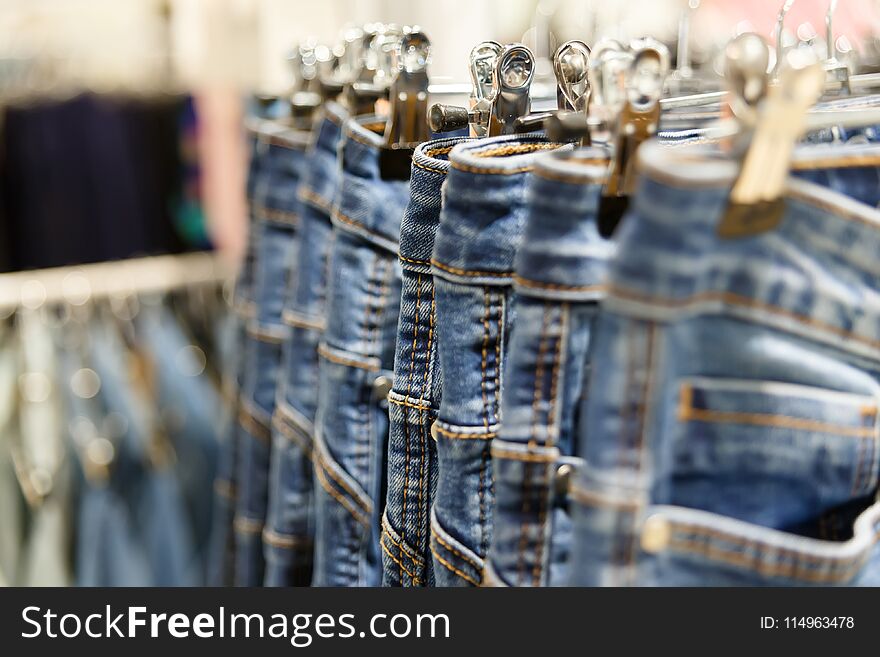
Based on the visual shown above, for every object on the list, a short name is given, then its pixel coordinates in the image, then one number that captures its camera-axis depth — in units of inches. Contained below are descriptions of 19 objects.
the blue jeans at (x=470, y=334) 19.0
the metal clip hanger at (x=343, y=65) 30.7
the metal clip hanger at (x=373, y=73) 28.2
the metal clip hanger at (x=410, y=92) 24.7
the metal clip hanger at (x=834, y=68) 25.0
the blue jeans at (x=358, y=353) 26.2
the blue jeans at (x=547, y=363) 16.4
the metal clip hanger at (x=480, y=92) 22.5
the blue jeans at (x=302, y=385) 30.6
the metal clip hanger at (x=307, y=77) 33.9
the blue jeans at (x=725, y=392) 14.2
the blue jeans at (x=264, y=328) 34.7
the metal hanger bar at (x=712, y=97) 22.9
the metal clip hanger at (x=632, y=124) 16.6
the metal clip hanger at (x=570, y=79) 21.4
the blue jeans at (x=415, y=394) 22.0
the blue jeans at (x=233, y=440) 40.7
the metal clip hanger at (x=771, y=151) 14.2
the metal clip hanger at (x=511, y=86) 21.7
